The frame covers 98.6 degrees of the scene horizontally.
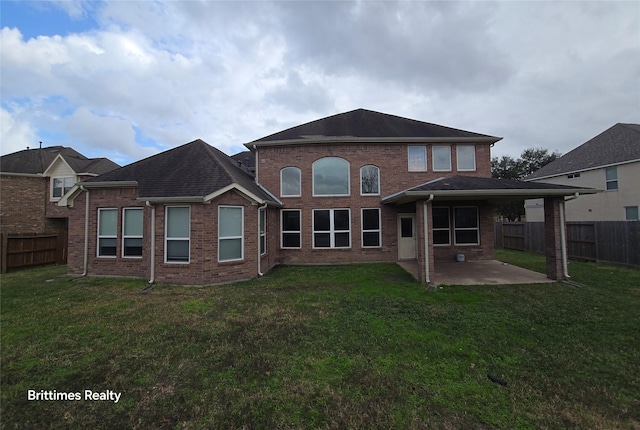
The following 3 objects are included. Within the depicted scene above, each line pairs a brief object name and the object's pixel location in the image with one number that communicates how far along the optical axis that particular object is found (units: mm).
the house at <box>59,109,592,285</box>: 8969
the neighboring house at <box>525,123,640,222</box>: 16172
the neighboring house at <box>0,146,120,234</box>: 19359
